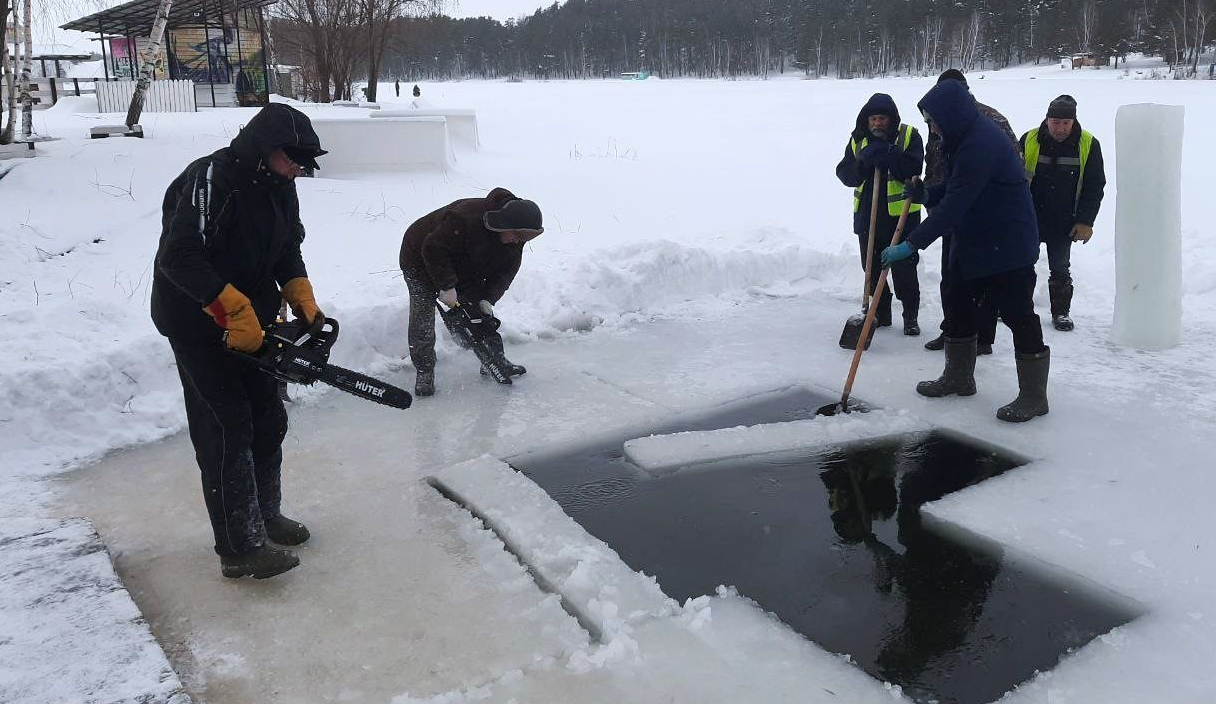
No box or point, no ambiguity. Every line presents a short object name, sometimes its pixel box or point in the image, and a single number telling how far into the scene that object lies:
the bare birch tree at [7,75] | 11.16
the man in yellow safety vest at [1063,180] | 5.85
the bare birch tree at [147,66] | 13.56
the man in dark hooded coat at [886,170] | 5.67
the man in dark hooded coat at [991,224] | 4.43
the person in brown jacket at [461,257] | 4.68
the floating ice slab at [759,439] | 4.14
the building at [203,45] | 24.61
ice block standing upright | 5.44
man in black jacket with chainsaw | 2.78
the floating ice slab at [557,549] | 2.88
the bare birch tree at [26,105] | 12.94
